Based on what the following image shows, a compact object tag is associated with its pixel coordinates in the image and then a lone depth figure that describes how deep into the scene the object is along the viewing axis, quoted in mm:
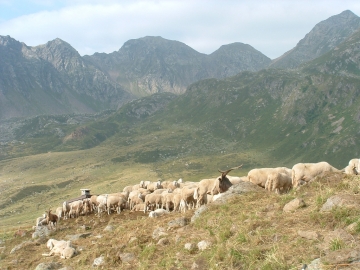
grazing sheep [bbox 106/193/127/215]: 31481
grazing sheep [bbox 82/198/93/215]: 32797
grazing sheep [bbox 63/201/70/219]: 33081
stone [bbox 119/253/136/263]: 13281
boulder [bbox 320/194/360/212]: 11220
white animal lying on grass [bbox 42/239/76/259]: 16500
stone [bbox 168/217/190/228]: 16391
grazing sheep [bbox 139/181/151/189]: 40812
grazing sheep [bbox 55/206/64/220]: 33594
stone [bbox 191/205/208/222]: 16539
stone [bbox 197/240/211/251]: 11965
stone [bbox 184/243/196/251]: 12173
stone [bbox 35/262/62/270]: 15150
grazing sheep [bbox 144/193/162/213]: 29562
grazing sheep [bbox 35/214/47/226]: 29312
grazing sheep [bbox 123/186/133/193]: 40106
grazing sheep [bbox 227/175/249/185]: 27209
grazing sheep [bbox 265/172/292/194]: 23141
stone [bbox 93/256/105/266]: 13743
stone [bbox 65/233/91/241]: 20469
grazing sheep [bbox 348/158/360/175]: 23022
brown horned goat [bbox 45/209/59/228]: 28511
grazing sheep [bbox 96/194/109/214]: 31875
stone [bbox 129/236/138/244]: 14907
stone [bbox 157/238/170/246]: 13737
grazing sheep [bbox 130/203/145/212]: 30312
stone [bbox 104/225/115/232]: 20775
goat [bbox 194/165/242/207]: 23439
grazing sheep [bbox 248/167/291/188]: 24688
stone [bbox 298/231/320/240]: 10234
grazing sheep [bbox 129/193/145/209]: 31609
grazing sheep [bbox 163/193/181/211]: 27511
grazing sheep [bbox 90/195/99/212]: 33397
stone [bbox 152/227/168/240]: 14982
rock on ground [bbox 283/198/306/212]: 13117
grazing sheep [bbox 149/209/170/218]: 22827
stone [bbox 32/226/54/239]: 23703
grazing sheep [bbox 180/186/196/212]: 26453
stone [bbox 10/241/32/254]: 20128
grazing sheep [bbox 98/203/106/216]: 31391
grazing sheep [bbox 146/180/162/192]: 37309
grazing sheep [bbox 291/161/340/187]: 22906
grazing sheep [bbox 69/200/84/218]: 32969
